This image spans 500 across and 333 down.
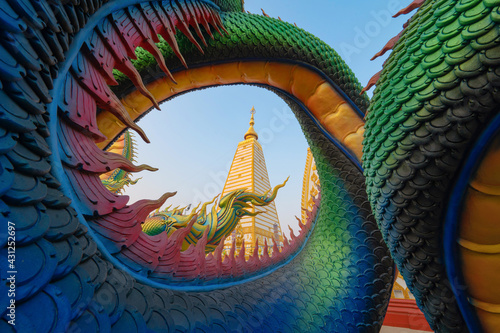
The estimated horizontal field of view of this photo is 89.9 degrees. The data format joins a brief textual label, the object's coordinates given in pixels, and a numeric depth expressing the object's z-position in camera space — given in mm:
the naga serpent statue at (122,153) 3133
